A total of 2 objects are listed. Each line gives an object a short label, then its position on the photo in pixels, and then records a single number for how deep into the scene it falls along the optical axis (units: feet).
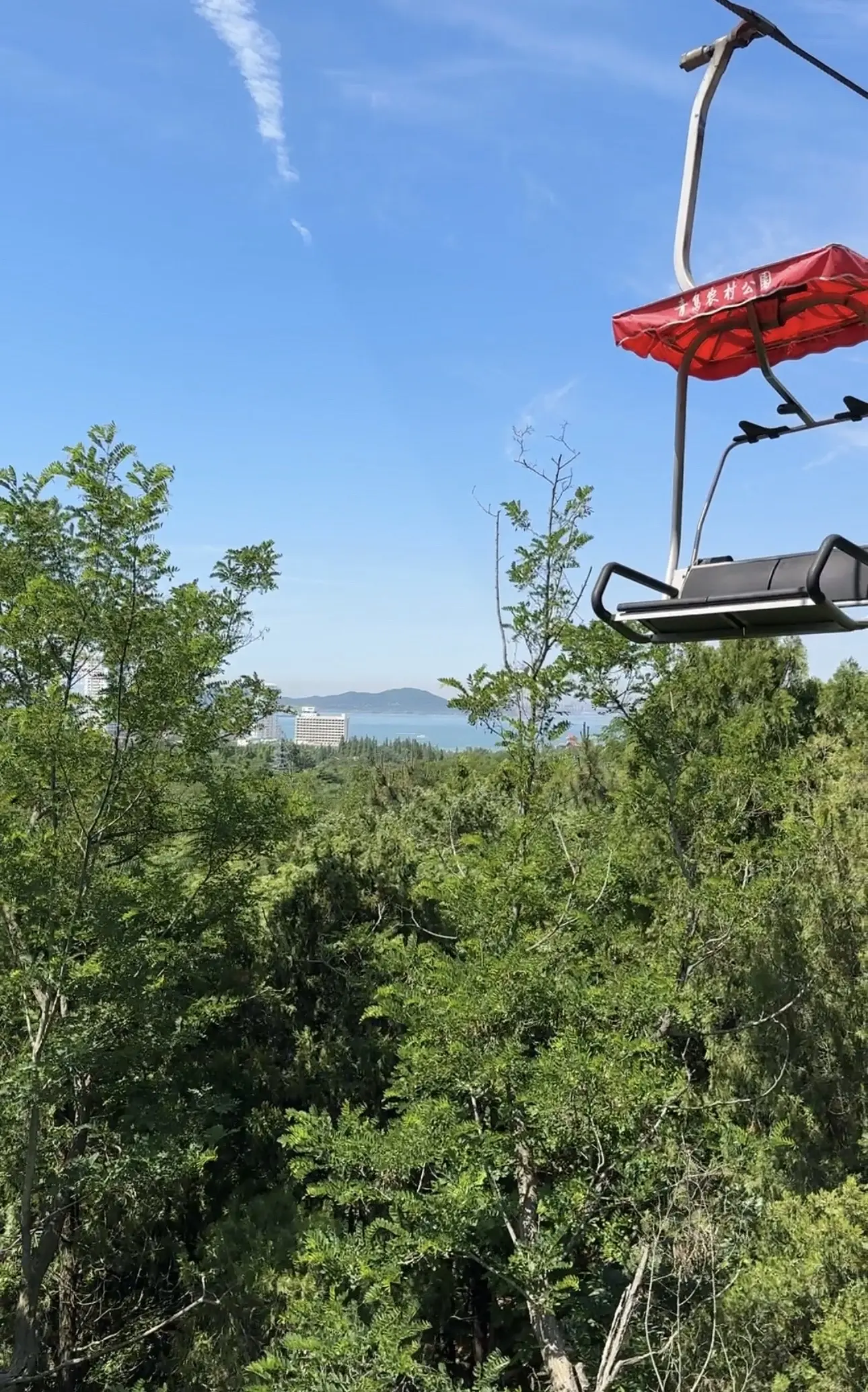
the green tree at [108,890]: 21.20
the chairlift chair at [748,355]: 6.51
